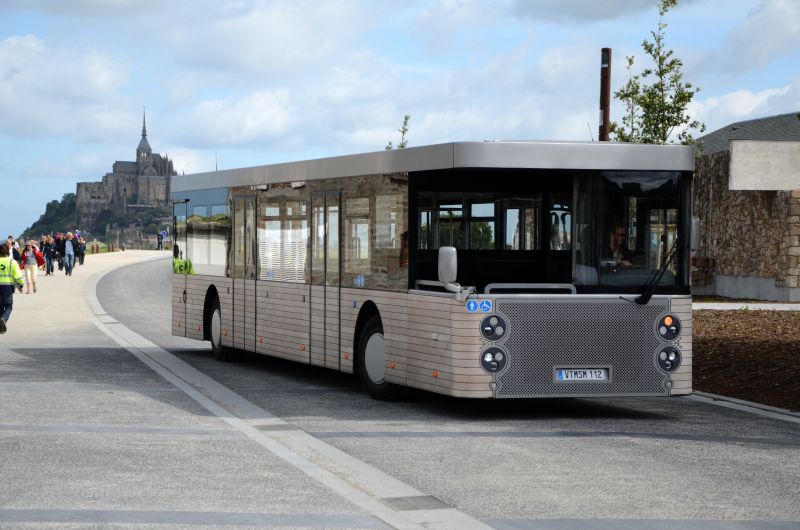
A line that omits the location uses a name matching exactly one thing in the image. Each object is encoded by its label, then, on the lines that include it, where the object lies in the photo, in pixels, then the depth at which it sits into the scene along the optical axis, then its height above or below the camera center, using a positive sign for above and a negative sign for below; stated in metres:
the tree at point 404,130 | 55.16 +3.96
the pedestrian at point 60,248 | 62.29 -0.52
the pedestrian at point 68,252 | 60.67 -0.68
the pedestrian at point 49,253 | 62.41 -0.73
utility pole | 27.26 +2.65
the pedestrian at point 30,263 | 44.25 -0.83
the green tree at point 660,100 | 37.59 +3.43
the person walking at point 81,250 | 71.71 -0.71
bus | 13.21 -0.34
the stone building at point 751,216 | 36.22 +0.45
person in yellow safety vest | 26.08 -0.78
